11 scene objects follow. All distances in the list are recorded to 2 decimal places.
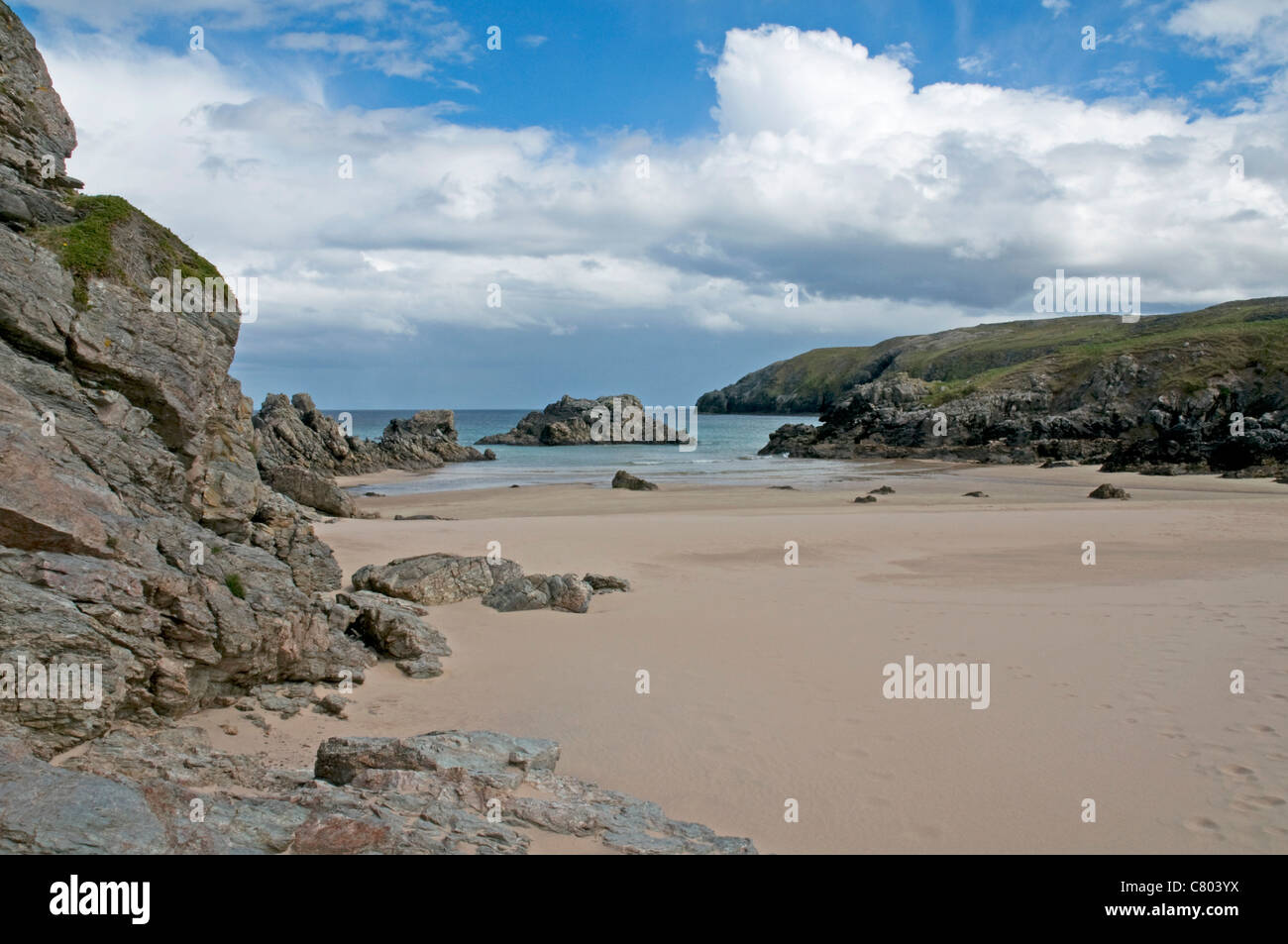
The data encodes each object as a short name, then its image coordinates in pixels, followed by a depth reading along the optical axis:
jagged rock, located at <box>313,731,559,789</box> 5.96
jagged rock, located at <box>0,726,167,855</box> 3.95
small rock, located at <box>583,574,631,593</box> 14.38
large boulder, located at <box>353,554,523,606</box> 12.87
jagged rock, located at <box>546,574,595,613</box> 12.79
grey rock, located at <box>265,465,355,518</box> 24.08
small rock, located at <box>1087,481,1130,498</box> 31.84
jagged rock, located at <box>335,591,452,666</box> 9.83
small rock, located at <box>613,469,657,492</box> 39.59
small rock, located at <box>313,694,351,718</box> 7.91
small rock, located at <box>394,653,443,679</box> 9.43
